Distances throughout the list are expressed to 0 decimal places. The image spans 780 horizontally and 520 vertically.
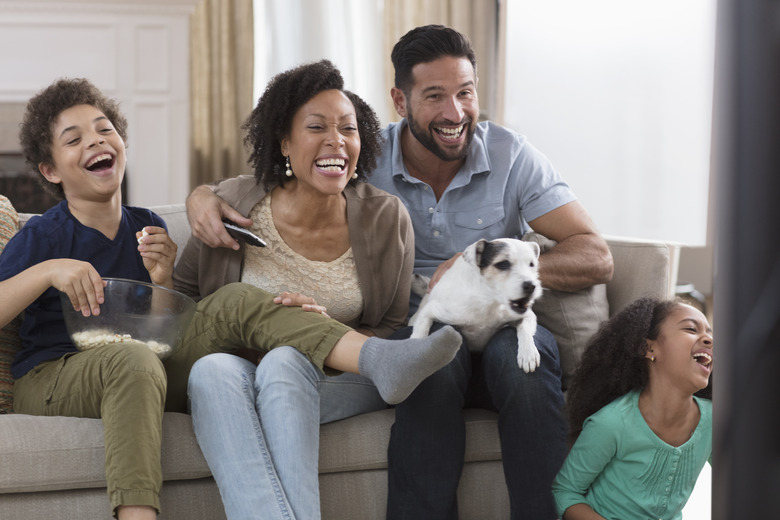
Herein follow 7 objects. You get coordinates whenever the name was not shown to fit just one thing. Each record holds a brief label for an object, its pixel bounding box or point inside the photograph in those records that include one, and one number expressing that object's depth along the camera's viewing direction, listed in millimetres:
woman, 3256
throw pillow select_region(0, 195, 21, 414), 3138
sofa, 3009
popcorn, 3039
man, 3052
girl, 2930
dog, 3080
